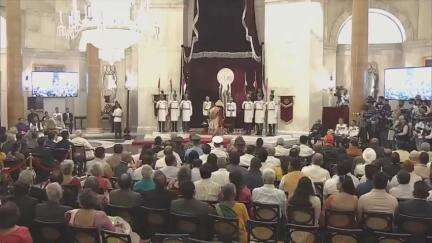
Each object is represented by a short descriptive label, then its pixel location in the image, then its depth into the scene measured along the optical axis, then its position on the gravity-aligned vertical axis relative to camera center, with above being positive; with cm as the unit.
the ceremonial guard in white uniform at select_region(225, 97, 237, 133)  2171 -19
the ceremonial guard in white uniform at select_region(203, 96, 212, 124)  2166 -6
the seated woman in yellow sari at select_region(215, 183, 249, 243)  583 -114
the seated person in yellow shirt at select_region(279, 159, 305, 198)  726 -104
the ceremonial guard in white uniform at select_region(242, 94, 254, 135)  2106 -18
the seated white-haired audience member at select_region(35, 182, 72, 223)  559 -108
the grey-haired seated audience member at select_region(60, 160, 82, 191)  729 -96
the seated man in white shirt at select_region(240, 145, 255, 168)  947 -96
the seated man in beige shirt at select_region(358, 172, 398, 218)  600 -107
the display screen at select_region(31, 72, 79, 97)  2439 +99
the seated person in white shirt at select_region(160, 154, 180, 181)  807 -95
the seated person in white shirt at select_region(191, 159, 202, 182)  792 -98
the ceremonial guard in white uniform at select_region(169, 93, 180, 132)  2189 -19
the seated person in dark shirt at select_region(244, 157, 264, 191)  755 -100
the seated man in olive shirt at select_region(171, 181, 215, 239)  573 -109
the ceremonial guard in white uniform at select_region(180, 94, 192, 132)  2197 -11
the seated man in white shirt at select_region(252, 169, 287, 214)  646 -108
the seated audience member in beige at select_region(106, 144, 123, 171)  933 -93
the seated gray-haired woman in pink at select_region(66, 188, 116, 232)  530 -110
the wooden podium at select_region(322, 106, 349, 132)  1967 -36
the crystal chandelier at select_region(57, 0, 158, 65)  1200 +184
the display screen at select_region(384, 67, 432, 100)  1984 +86
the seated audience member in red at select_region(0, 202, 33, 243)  454 -105
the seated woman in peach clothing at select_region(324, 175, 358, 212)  608 -108
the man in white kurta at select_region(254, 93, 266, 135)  2072 -22
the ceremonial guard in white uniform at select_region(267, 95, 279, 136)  2064 -29
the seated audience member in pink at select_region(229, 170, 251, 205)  666 -105
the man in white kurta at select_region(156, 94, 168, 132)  2181 -11
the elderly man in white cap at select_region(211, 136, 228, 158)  1057 -89
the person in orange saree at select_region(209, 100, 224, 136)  2094 -52
